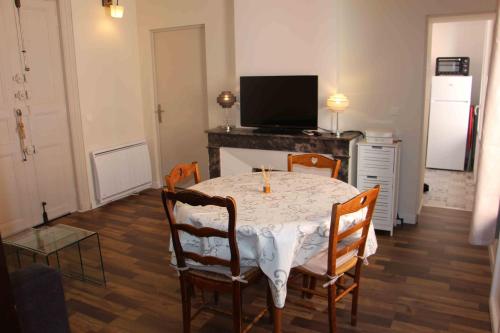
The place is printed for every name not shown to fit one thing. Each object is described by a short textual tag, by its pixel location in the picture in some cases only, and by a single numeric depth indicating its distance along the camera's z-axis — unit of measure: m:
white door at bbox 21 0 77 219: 4.41
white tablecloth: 2.24
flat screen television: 4.52
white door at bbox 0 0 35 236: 4.15
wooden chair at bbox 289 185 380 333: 2.27
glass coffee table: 3.18
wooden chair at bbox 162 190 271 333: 2.21
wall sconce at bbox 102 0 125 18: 5.02
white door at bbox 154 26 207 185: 5.40
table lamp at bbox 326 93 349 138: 4.24
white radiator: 5.05
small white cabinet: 4.10
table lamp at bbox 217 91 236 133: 4.87
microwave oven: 6.28
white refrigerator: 6.29
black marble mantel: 4.22
